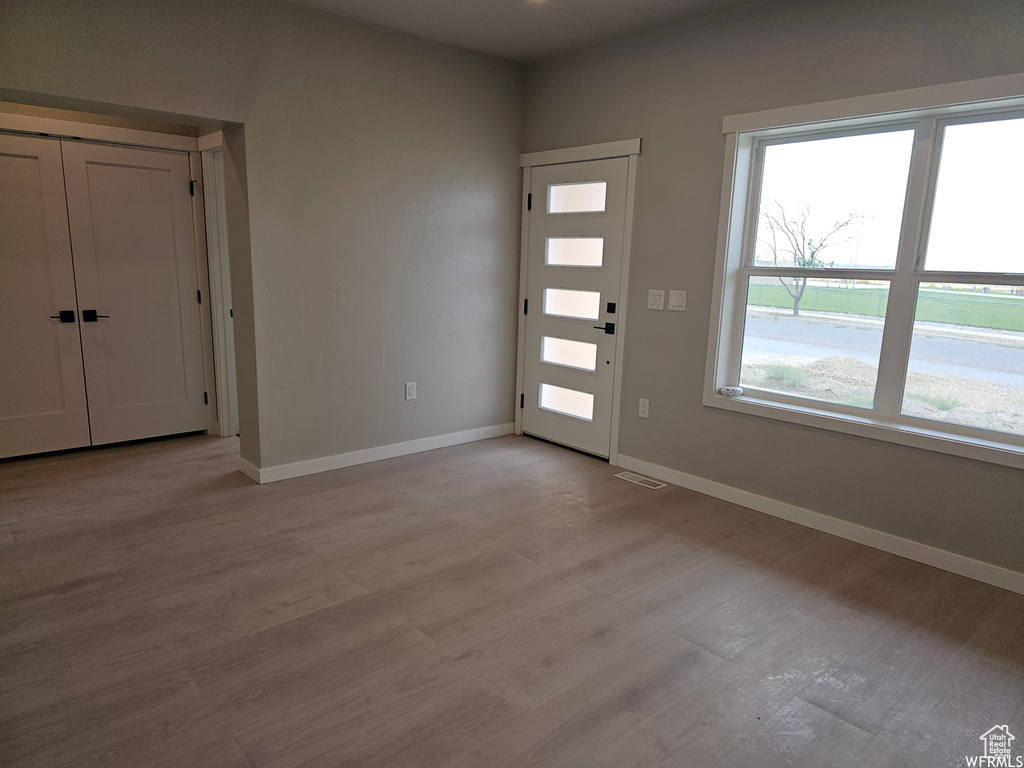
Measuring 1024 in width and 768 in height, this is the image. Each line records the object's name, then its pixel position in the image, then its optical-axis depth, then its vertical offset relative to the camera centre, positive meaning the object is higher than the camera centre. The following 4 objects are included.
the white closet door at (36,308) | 3.89 -0.32
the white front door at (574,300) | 4.26 -0.17
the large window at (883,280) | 2.81 +0.03
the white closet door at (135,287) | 4.17 -0.18
